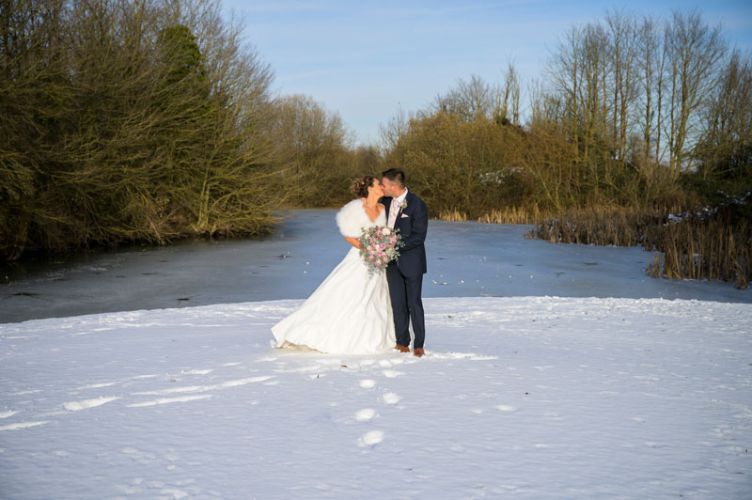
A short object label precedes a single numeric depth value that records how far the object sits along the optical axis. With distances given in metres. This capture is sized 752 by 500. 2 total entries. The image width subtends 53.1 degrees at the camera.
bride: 6.64
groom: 6.29
